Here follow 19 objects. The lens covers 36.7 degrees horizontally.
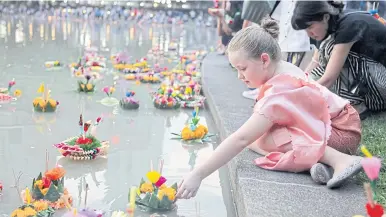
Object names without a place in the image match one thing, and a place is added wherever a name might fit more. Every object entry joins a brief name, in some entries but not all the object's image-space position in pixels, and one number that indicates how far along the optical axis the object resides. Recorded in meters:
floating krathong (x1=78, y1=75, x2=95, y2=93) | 3.83
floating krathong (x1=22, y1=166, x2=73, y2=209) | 1.89
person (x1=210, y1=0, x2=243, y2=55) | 5.58
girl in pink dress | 1.88
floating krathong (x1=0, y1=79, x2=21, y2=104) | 3.44
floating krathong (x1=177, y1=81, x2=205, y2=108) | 3.62
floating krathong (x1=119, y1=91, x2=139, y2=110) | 3.45
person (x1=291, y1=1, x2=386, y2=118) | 2.52
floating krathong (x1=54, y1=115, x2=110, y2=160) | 2.39
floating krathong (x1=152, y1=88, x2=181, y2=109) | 3.53
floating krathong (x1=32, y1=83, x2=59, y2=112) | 3.20
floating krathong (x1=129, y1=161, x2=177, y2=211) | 1.91
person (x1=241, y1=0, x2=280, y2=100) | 3.98
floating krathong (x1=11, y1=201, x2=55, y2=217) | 1.76
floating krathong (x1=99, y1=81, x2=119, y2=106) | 3.58
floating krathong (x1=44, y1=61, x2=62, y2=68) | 4.87
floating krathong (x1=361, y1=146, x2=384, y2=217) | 1.08
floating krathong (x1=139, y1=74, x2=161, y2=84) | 4.44
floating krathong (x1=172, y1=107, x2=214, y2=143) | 2.83
